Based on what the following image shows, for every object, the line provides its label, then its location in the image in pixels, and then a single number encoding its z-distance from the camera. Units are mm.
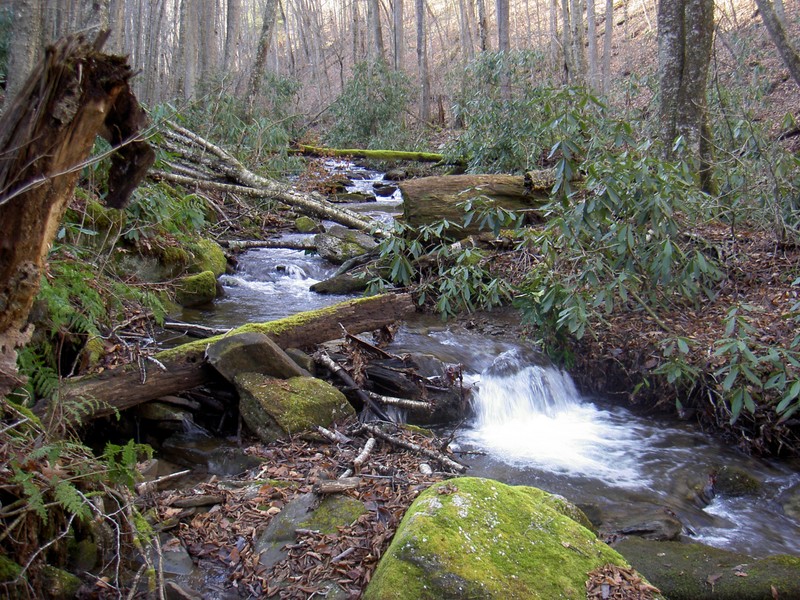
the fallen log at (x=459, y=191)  9008
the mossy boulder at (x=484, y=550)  2561
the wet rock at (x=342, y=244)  10602
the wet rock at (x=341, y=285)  9398
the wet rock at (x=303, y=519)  3312
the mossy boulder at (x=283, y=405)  4820
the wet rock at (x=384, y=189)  16381
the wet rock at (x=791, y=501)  5012
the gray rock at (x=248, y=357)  4988
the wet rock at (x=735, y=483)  5301
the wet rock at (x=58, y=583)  2611
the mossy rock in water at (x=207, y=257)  8851
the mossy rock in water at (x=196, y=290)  8147
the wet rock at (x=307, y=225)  12672
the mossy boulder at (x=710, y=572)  3430
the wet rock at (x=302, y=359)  5555
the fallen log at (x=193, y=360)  4391
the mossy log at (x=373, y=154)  18531
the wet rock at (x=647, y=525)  4340
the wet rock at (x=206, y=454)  4578
